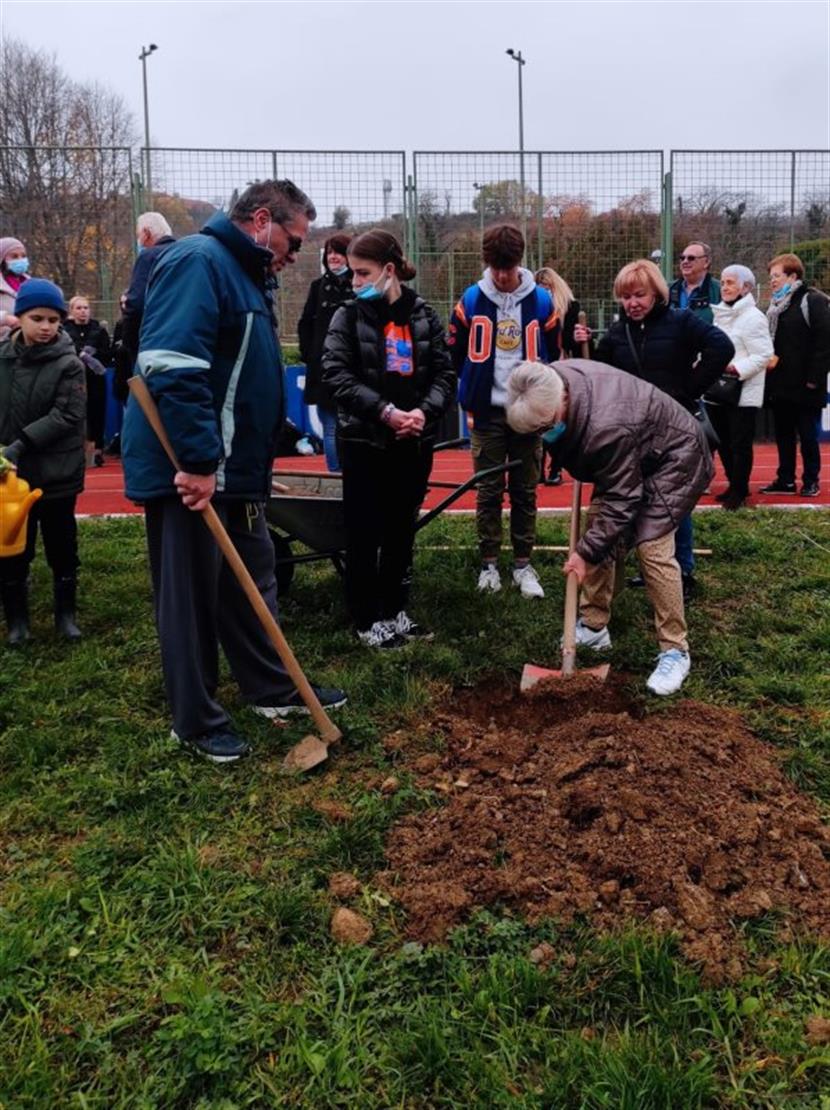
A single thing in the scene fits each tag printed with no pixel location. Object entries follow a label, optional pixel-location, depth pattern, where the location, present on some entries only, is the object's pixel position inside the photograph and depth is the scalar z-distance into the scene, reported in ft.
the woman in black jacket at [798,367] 27.78
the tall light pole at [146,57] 88.04
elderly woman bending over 12.55
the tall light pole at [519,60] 98.46
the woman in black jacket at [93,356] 33.12
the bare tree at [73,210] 41.45
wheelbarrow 15.29
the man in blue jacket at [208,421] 10.37
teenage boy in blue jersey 17.48
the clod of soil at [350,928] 8.38
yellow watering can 14.40
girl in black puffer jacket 14.25
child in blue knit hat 15.26
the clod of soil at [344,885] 8.99
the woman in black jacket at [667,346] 15.70
